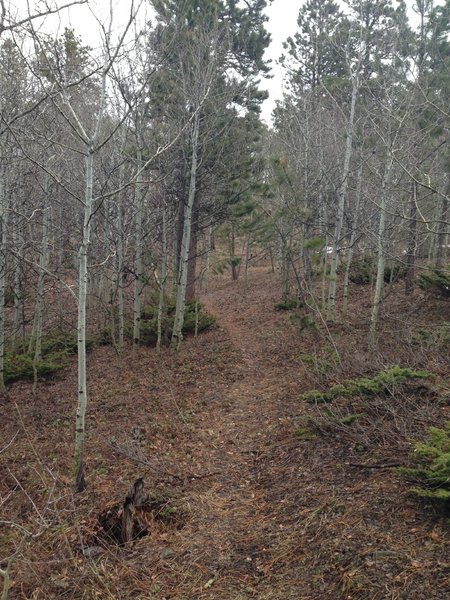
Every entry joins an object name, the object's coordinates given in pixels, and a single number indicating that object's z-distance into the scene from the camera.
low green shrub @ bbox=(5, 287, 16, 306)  16.17
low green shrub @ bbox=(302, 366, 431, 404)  5.65
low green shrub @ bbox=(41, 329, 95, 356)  12.90
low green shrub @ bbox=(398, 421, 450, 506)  3.63
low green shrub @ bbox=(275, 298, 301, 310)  15.84
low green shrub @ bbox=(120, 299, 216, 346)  13.08
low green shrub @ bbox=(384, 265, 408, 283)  15.81
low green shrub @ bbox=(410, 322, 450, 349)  7.67
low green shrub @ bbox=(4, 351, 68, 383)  10.46
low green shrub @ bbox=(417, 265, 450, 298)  10.96
